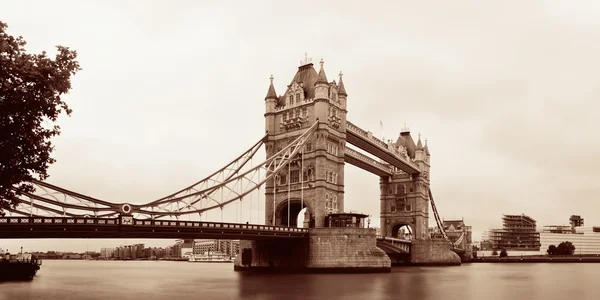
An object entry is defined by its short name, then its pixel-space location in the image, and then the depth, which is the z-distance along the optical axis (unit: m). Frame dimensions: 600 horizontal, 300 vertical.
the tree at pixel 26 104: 21.39
